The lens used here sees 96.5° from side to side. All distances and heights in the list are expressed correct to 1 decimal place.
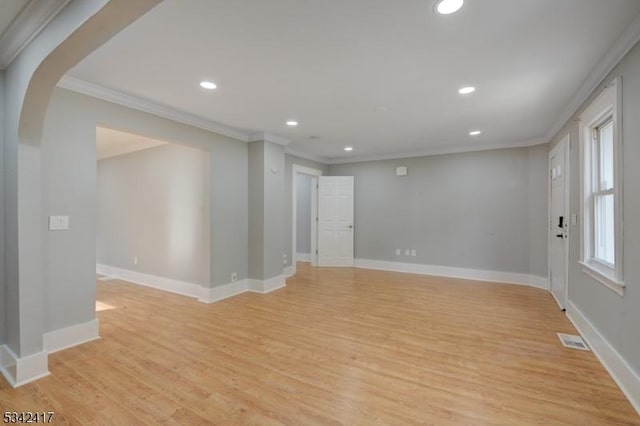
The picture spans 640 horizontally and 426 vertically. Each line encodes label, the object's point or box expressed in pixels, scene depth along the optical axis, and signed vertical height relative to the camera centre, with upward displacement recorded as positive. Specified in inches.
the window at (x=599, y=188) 93.1 +8.8
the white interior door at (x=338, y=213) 260.4 -0.6
